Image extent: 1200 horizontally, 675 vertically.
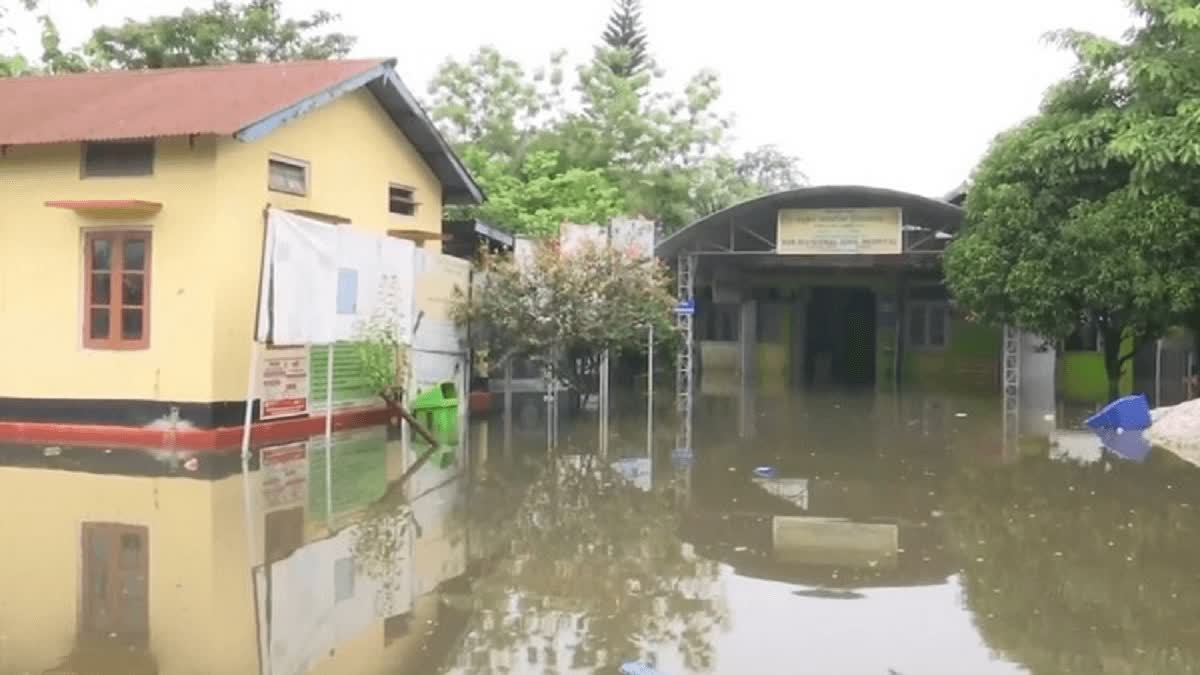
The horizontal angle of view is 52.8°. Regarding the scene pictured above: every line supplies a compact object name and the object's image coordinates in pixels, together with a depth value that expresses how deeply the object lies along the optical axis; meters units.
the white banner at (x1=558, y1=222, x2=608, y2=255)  17.48
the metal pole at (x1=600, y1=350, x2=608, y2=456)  18.08
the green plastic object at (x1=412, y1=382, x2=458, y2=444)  15.88
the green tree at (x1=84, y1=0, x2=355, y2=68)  26.77
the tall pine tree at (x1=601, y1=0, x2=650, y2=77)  48.28
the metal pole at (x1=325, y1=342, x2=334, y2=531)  11.56
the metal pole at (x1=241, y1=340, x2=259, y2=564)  10.30
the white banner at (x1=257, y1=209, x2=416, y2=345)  12.56
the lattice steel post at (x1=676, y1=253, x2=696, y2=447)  21.76
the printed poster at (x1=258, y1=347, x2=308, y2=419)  13.77
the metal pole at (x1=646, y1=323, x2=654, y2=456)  14.64
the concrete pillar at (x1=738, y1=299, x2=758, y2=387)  28.56
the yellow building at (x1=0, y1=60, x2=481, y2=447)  13.06
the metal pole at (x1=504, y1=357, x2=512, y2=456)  17.77
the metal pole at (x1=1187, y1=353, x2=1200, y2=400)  24.47
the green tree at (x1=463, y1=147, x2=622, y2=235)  27.52
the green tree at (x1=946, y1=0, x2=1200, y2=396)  18.39
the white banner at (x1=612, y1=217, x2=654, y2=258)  17.81
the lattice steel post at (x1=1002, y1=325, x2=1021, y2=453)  21.75
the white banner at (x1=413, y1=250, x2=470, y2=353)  16.11
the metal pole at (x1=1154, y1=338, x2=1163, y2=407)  26.18
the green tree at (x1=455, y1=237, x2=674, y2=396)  17.16
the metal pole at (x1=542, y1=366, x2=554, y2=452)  16.38
